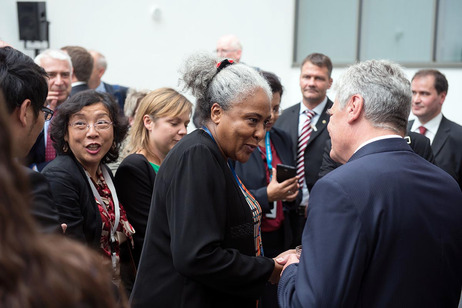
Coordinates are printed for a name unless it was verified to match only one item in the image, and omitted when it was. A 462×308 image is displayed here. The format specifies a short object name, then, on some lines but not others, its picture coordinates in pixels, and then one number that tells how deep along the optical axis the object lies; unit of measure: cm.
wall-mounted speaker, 1063
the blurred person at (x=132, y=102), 533
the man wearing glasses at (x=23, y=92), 202
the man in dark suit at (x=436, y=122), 515
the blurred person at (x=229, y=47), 738
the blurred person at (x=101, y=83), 651
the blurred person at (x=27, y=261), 88
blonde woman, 343
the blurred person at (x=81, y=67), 567
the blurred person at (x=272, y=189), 414
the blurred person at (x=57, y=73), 487
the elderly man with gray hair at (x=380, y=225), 202
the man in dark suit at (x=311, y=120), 500
